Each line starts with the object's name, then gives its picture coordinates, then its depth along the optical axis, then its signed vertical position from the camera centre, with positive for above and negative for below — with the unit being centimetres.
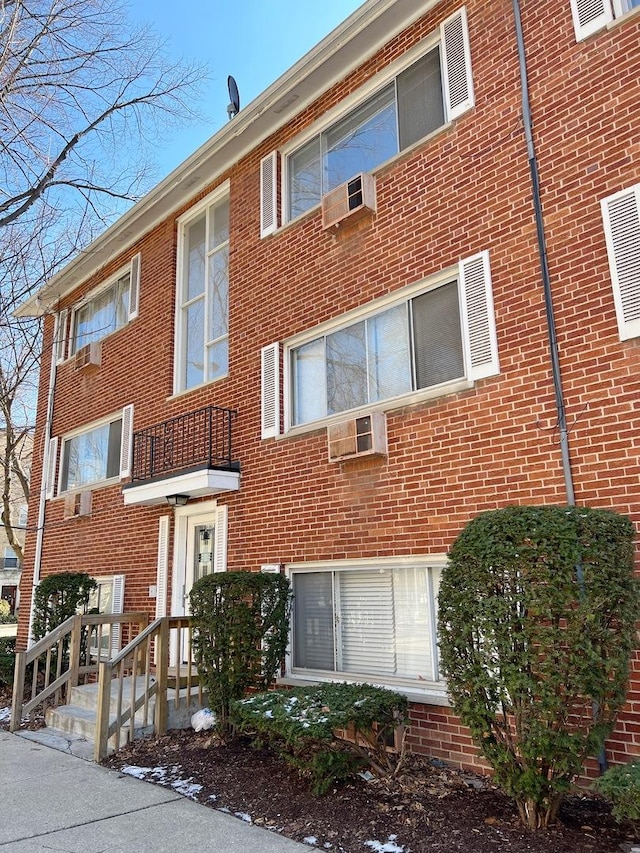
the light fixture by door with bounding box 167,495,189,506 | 888 +103
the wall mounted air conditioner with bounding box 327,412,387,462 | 659 +137
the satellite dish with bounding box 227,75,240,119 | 1126 +803
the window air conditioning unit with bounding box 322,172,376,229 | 732 +417
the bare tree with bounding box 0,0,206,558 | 659 +492
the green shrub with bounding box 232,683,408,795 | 487 -111
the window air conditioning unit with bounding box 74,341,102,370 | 1195 +400
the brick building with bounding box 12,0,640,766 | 537 +255
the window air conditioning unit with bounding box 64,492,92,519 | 1130 +127
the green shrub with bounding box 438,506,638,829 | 398 -43
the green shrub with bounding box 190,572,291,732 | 666 -59
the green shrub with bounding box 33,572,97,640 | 1007 -30
